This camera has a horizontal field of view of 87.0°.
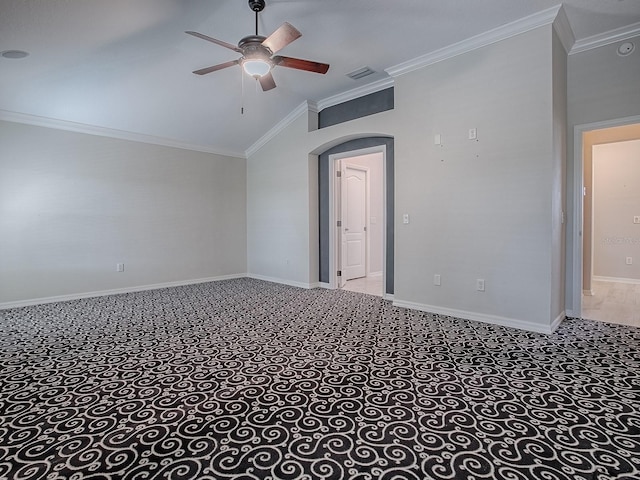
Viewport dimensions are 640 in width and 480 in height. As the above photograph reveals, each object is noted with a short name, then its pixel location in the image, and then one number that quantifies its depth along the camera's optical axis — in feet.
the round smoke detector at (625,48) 11.55
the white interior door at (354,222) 21.08
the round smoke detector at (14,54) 11.35
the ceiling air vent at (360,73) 15.09
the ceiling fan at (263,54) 8.93
